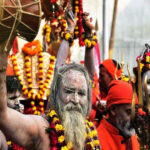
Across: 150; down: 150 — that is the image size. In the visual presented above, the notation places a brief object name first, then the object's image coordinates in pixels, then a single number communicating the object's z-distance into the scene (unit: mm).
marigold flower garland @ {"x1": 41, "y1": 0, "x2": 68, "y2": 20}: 9647
